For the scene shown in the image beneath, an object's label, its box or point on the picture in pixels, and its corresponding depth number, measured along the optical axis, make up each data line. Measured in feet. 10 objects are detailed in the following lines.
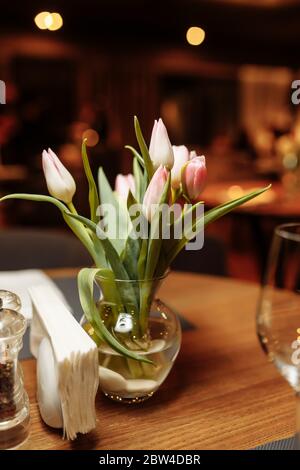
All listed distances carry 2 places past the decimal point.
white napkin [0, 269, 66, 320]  3.34
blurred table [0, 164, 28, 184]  17.69
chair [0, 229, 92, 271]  5.08
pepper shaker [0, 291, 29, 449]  1.81
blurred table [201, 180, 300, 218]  8.07
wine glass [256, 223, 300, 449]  2.04
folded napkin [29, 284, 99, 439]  1.74
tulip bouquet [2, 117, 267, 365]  1.94
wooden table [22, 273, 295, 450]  1.88
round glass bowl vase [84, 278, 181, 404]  2.02
